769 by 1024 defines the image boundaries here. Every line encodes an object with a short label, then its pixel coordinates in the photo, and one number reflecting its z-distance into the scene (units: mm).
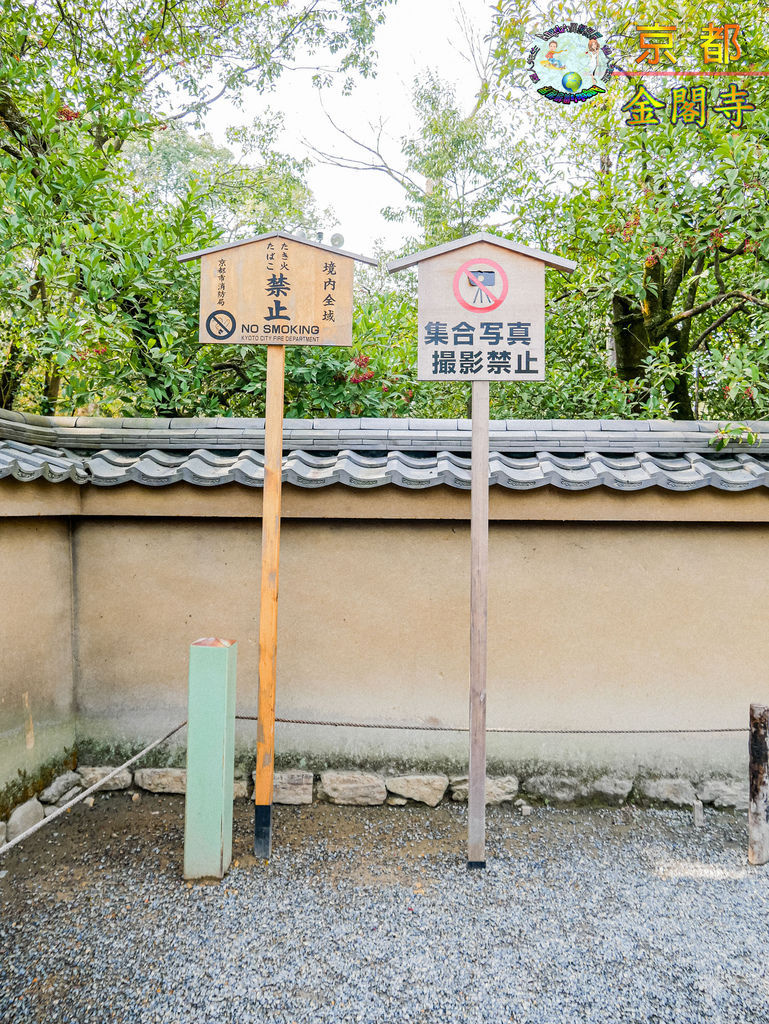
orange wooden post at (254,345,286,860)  3498
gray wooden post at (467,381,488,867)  3457
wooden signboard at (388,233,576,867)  3523
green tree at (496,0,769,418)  4906
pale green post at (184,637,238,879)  3260
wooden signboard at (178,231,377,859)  3609
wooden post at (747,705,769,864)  3492
